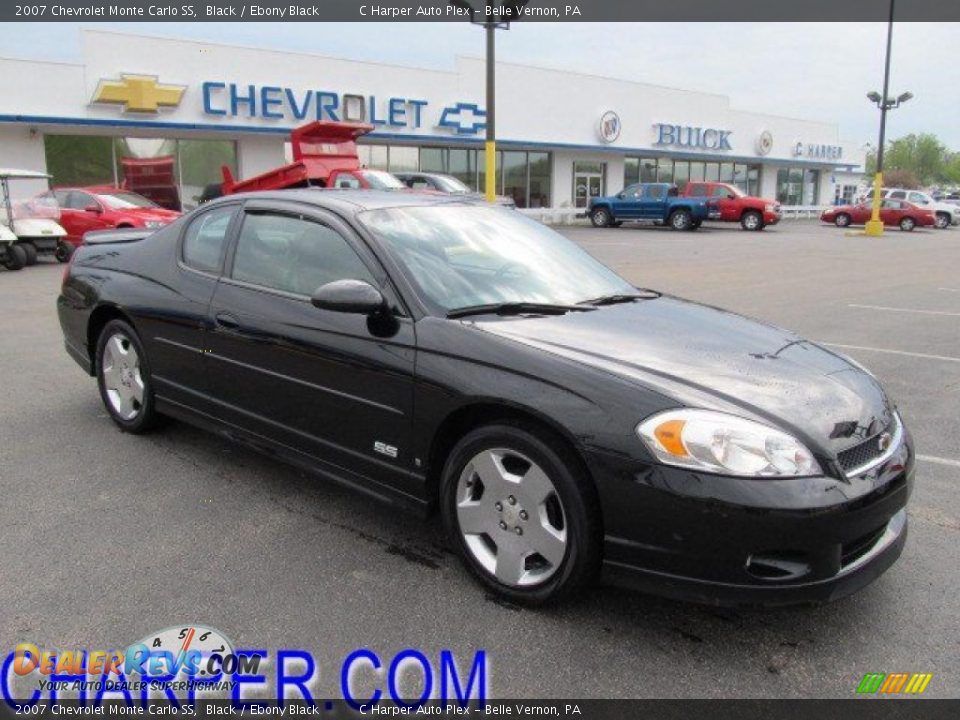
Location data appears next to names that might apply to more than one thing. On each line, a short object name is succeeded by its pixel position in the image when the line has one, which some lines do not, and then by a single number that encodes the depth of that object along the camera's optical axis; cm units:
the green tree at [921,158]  12506
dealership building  2116
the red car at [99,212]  1612
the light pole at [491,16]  1410
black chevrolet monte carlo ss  254
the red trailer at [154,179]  2353
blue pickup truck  2842
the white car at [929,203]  3422
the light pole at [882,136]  2801
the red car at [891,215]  3256
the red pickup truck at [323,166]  1731
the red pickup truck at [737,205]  2878
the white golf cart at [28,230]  1436
